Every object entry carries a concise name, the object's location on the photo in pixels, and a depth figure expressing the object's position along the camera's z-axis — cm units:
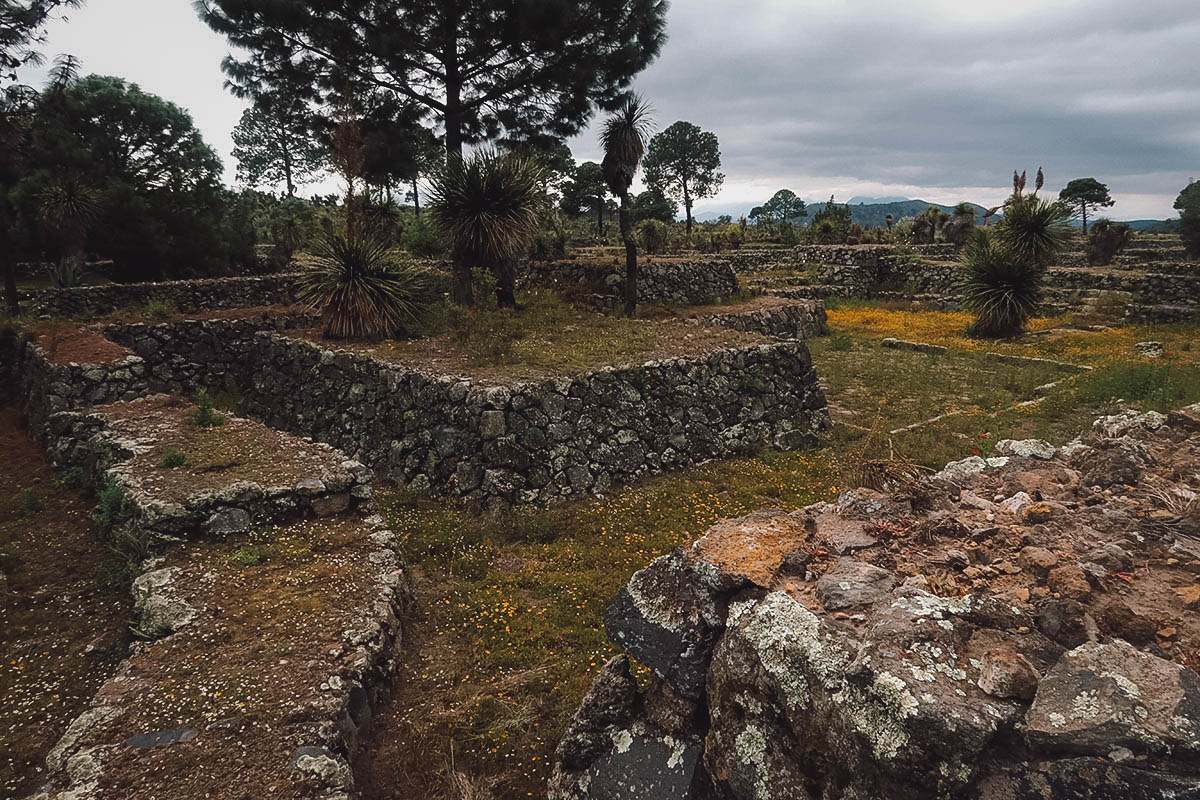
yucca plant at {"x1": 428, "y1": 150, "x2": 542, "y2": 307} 1236
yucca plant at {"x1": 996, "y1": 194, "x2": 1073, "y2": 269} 1741
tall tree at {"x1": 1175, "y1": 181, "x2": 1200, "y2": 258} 2790
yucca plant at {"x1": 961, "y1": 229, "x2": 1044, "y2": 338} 1750
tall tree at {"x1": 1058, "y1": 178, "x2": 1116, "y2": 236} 6769
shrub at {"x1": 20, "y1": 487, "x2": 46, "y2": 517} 770
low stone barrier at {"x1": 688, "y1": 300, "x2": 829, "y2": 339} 1625
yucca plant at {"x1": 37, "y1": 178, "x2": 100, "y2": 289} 1798
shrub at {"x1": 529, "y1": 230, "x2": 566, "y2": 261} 1867
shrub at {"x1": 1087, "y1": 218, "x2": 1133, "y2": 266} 2864
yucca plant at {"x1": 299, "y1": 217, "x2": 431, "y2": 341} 1116
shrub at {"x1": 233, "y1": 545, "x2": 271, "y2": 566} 516
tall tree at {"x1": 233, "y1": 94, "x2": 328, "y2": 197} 5759
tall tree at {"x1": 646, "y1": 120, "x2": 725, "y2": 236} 7588
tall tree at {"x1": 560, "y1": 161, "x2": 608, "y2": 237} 6050
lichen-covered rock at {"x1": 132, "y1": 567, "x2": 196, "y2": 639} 433
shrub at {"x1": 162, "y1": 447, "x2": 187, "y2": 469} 653
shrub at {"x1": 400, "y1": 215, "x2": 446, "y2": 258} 2416
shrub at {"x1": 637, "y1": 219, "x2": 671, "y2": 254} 3047
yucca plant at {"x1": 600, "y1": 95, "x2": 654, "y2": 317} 1509
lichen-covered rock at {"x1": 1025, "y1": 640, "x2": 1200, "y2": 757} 164
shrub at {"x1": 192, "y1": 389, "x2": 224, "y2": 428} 791
